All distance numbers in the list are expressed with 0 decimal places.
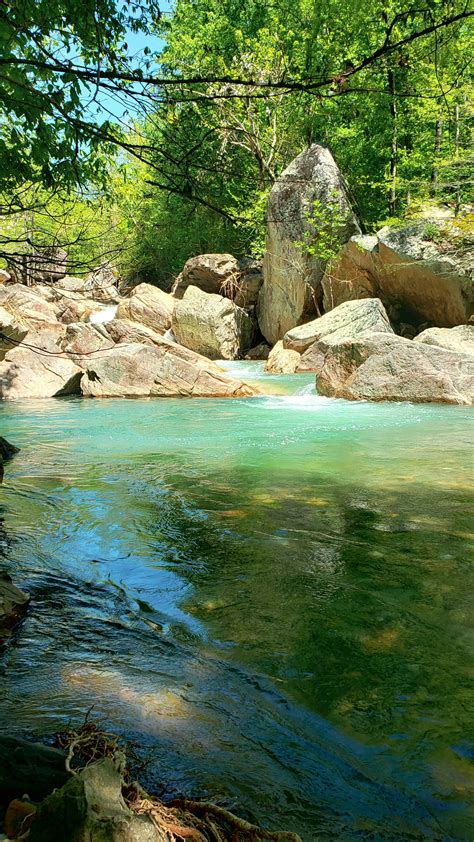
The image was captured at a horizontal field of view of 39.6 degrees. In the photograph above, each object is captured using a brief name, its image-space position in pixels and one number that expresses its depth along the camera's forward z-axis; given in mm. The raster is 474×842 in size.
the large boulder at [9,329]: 16609
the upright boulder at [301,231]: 21141
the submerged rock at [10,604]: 3254
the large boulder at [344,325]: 16500
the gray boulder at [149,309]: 24547
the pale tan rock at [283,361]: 18000
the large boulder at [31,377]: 15211
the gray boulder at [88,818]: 1516
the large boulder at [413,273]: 17109
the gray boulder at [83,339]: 17453
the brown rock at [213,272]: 25594
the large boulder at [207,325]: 22750
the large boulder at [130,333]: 17653
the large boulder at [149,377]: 15078
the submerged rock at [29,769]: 1914
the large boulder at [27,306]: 21578
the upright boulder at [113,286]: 33069
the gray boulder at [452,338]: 14648
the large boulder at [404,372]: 12531
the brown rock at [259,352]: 23689
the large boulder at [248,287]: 25375
